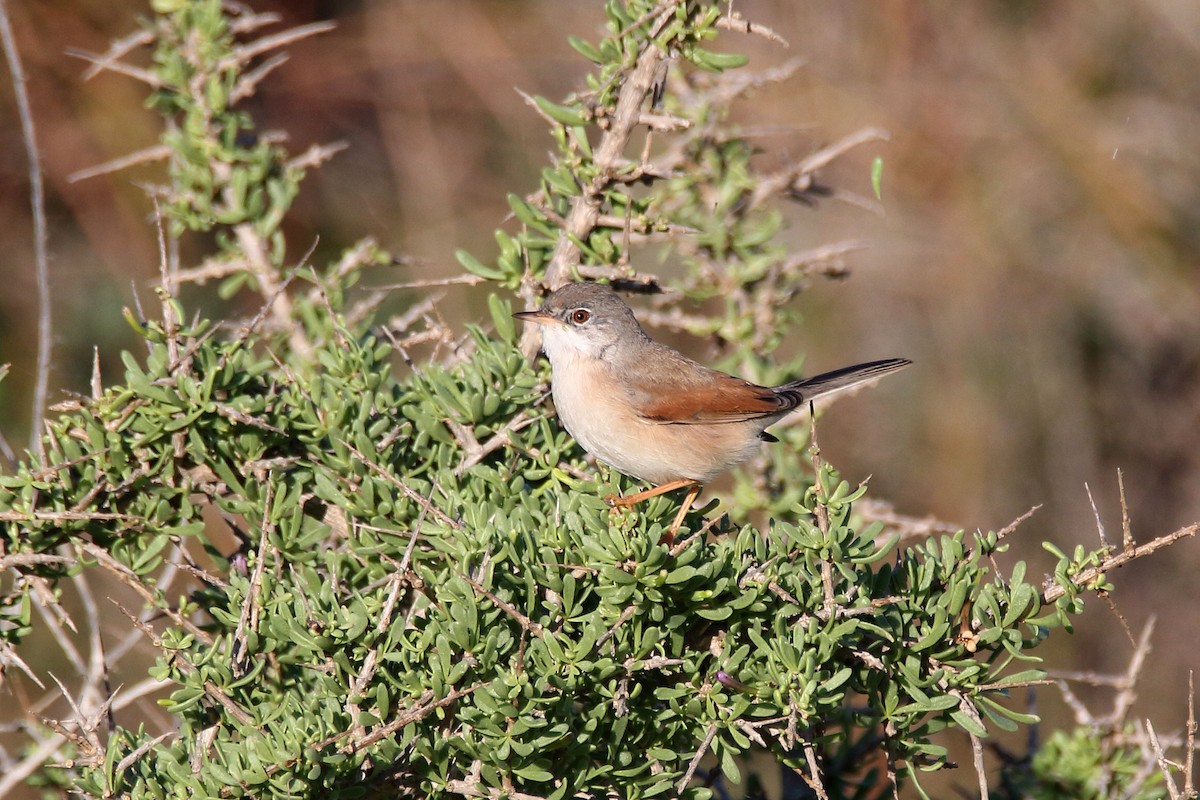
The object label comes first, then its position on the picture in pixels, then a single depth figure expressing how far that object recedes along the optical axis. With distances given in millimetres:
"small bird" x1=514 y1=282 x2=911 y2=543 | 6520
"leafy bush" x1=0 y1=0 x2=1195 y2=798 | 4344
